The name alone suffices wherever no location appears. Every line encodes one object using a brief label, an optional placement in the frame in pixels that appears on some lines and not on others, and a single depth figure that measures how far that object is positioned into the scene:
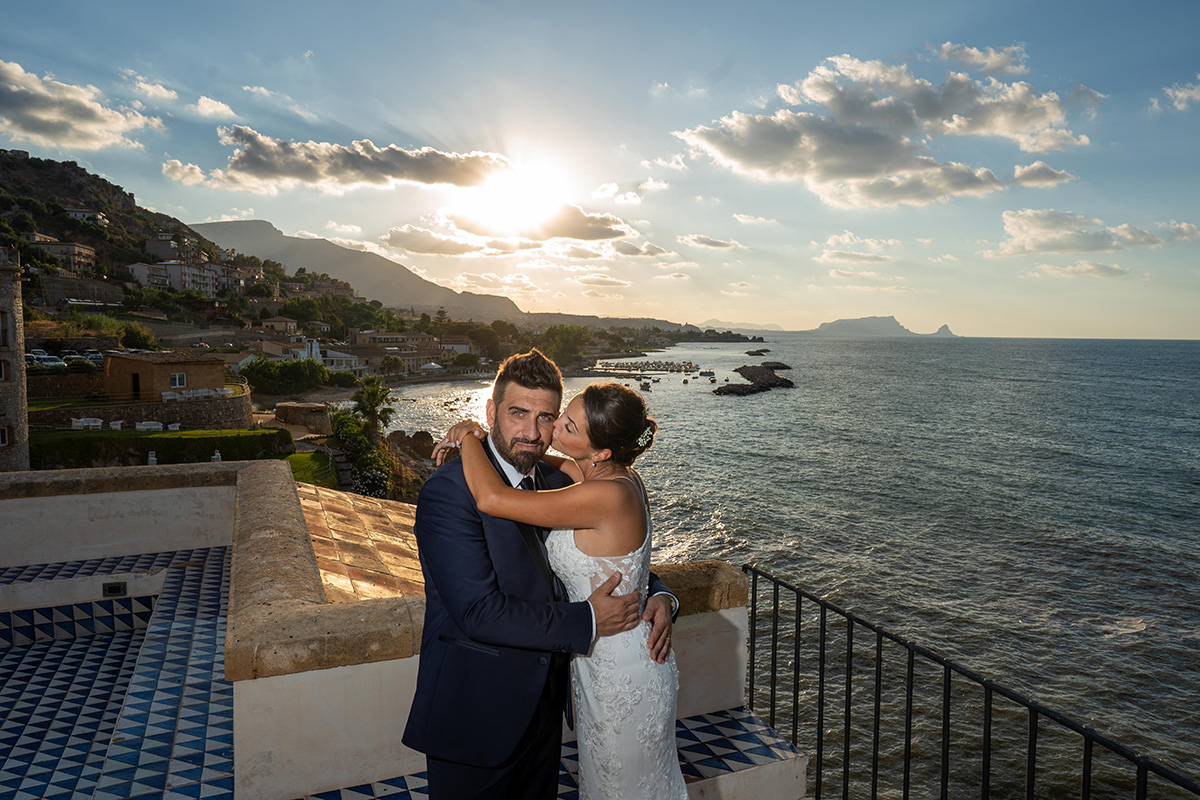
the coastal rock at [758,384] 85.38
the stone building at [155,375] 36.25
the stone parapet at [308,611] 2.69
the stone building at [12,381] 22.06
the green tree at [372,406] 36.94
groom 2.03
